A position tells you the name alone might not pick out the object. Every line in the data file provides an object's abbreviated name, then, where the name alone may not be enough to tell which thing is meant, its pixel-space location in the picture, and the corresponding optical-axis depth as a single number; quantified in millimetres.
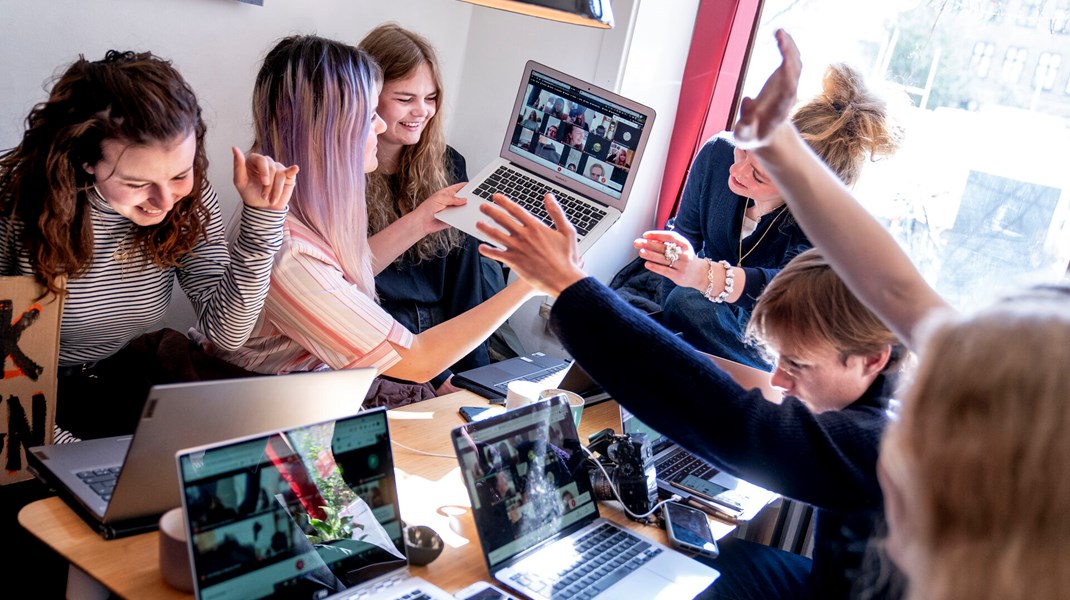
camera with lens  1651
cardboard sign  1435
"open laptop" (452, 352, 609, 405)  2053
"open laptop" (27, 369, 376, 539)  1199
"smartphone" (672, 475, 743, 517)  1758
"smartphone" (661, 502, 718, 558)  1567
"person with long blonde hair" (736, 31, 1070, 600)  628
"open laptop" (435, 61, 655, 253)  2287
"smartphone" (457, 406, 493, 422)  1913
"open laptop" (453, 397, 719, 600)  1366
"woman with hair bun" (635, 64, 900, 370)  2367
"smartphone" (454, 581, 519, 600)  1277
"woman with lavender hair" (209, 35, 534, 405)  1834
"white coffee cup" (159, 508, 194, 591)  1142
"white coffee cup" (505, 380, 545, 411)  1835
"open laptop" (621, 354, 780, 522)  1768
